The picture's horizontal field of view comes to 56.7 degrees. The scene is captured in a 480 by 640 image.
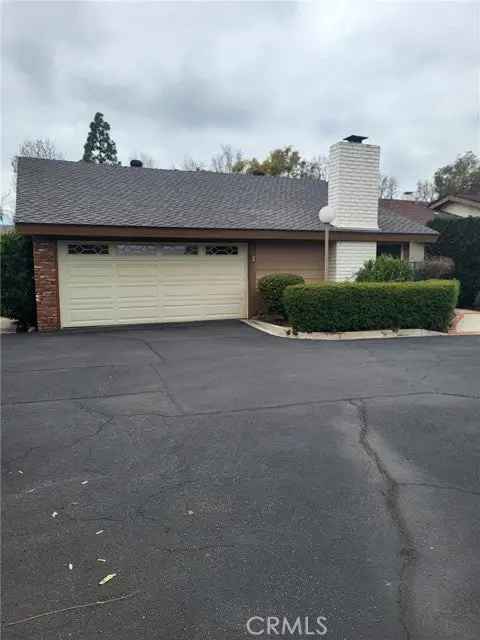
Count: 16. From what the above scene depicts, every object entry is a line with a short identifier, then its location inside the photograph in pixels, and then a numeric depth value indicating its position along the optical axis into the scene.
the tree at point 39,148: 28.03
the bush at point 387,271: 12.05
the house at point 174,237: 11.47
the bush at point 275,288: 12.16
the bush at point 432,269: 14.36
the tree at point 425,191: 38.91
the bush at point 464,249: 15.40
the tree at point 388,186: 39.62
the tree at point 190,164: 35.75
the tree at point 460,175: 33.41
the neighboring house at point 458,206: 20.14
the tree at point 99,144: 34.34
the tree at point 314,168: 34.55
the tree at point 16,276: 11.51
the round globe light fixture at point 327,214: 12.00
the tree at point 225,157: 36.84
